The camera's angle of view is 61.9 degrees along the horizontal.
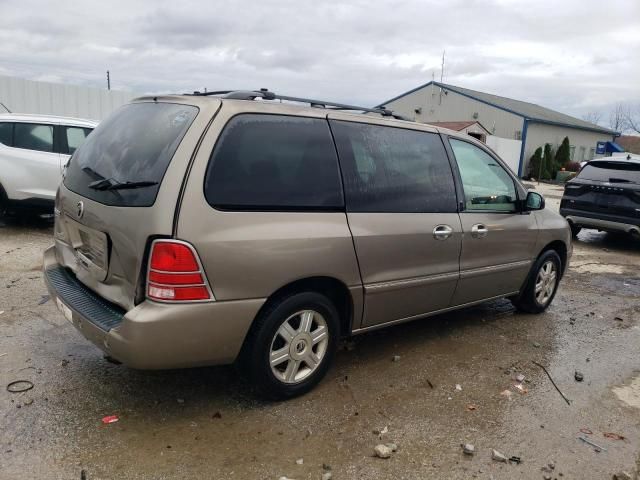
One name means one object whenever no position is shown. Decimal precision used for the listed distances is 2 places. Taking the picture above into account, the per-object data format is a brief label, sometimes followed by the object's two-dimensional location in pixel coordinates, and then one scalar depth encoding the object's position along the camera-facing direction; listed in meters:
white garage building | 33.22
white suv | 7.55
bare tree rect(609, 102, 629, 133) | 68.25
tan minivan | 2.78
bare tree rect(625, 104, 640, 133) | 64.16
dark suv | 8.75
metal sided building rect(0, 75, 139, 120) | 11.56
